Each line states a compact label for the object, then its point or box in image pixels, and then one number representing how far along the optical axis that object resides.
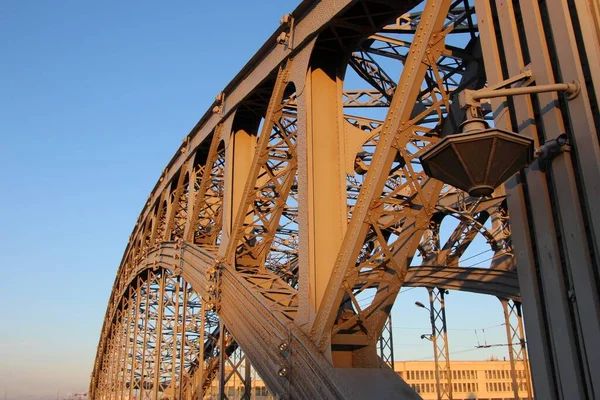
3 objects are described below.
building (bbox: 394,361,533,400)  75.19
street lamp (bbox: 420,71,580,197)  5.07
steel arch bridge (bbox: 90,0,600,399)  5.94
